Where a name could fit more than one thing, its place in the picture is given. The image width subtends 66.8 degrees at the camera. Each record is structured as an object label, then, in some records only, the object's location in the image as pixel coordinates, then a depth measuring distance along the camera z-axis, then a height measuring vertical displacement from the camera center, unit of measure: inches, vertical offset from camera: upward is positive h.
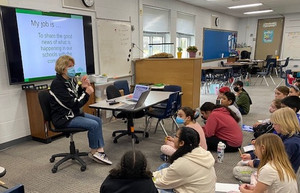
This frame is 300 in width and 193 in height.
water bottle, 110.9 -49.7
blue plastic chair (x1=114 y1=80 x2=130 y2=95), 168.3 -27.2
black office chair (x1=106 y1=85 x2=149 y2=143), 139.1 -39.2
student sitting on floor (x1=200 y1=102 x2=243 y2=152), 116.6 -40.9
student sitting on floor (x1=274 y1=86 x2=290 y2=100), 147.2 -28.1
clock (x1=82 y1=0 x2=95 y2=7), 170.1 +34.2
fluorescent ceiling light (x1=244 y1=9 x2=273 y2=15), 378.0 +61.7
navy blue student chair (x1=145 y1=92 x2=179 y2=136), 132.4 -37.3
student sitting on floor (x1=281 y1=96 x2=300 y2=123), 110.7 -26.4
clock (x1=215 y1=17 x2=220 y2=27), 381.4 +44.4
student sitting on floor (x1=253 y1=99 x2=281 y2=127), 121.3 -30.5
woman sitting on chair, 100.9 -24.2
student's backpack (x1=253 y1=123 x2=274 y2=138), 118.4 -45.3
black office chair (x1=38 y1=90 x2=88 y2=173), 102.2 -35.5
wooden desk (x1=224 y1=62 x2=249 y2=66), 342.0 -24.0
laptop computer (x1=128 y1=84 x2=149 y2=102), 130.3 -24.5
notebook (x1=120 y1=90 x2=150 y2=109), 113.4 -27.4
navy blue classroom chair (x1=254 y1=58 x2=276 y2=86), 337.4 -31.2
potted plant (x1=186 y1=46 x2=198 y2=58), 208.8 -2.5
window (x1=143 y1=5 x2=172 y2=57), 246.5 +20.8
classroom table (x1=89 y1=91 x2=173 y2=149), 113.5 -29.2
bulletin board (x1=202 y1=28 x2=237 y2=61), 363.0 +8.7
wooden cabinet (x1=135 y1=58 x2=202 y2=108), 197.2 -22.5
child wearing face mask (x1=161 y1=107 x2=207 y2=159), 100.4 -33.2
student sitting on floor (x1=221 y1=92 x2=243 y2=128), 133.8 -30.9
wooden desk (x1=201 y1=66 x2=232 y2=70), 292.8 -25.2
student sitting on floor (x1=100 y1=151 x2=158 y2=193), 46.0 -26.2
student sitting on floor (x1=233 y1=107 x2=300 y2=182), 72.8 -27.1
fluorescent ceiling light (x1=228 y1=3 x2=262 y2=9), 319.6 +60.4
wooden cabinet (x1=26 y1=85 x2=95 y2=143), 137.1 -43.1
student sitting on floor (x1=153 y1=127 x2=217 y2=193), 64.3 -33.3
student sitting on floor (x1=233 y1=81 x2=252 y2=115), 193.6 -43.2
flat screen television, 128.4 +5.3
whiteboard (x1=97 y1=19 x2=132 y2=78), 189.5 +1.3
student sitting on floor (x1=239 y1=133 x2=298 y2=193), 57.9 -30.6
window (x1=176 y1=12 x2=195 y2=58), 296.9 +23.4
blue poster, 451.5 +23.3
